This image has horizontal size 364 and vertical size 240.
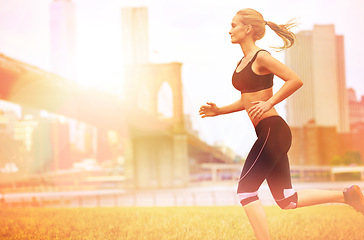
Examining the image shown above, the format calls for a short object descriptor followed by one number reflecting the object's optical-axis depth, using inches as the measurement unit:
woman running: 163.6
